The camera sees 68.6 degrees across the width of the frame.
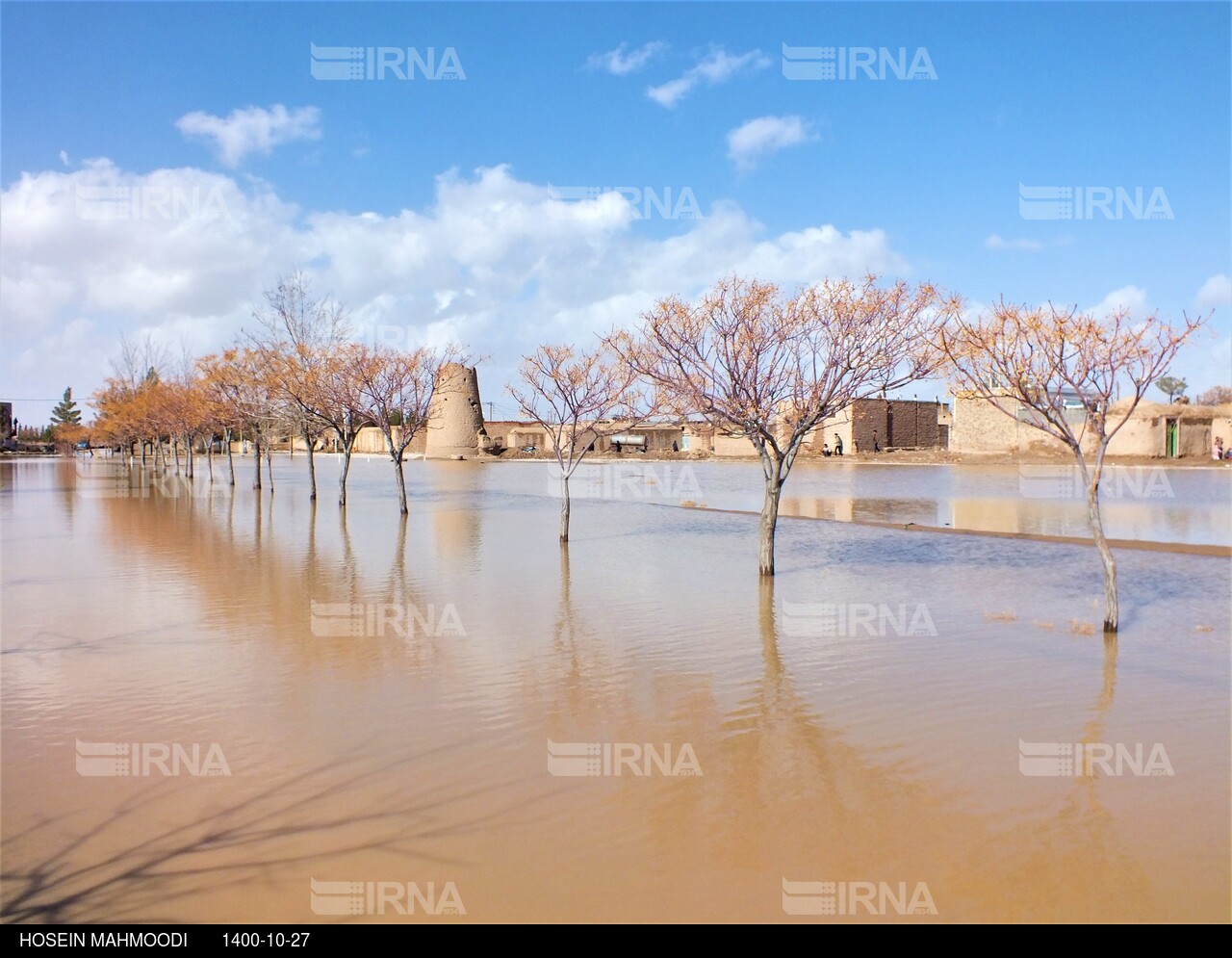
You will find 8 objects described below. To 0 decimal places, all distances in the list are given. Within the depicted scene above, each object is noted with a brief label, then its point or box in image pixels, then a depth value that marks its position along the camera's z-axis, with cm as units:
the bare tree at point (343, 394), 2323
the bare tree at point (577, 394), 1741
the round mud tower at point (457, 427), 7231
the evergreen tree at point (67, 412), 10381
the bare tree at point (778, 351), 1230
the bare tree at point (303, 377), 2383
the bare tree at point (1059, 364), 852
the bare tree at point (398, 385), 2308
